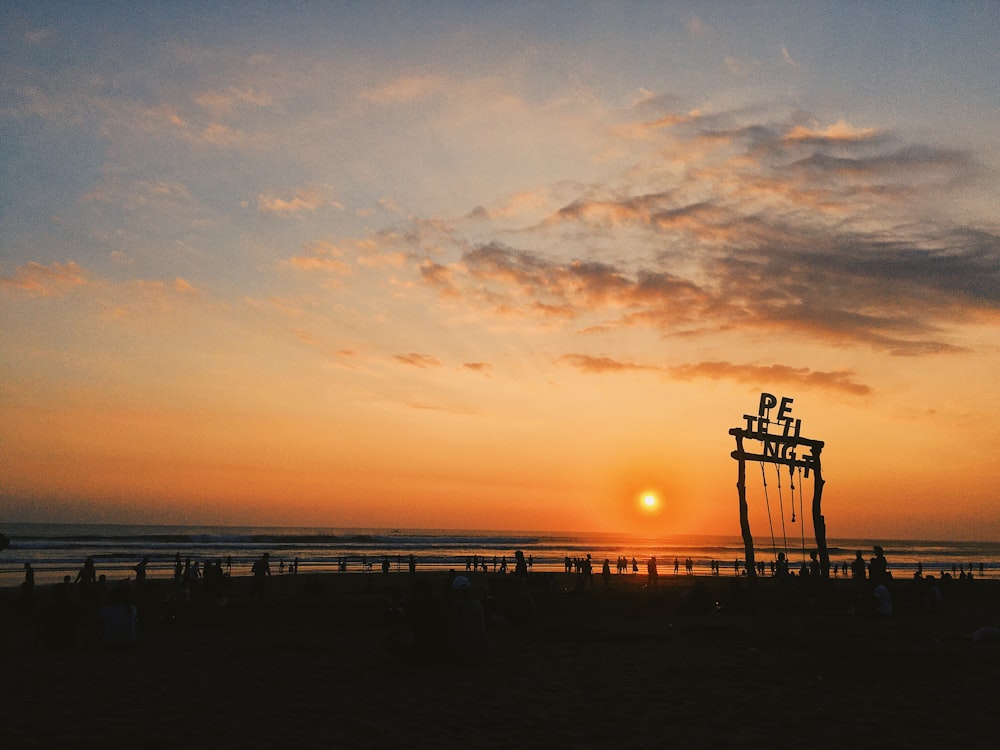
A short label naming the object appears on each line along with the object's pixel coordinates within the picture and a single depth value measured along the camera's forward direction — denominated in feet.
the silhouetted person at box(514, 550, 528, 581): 88.13
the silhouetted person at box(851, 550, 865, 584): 93.45
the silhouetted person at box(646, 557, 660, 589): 130.76
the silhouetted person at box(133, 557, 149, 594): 90.14
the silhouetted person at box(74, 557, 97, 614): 70.59
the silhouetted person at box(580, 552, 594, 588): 140.77
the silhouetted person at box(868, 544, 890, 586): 85.40
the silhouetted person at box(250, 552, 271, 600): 97.76
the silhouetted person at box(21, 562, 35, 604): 77.46
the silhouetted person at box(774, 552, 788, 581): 100.16
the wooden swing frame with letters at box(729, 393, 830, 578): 98.94
